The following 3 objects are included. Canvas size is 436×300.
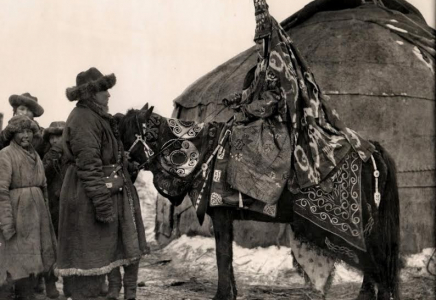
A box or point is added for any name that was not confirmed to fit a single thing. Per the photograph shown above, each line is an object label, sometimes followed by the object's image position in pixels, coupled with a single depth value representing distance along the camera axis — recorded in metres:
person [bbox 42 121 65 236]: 4.79
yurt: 6.38
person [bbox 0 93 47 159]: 5.02
